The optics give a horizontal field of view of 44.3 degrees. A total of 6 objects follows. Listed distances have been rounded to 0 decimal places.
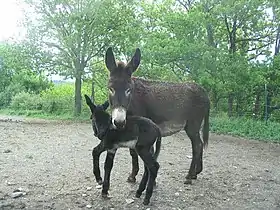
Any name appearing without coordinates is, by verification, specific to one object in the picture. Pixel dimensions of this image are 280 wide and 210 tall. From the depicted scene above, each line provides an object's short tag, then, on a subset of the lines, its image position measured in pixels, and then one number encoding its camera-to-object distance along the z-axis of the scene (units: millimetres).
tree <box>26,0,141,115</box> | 16094
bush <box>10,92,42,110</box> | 20725
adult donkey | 4199
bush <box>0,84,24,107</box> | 23859
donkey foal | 4199
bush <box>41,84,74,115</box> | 19125
